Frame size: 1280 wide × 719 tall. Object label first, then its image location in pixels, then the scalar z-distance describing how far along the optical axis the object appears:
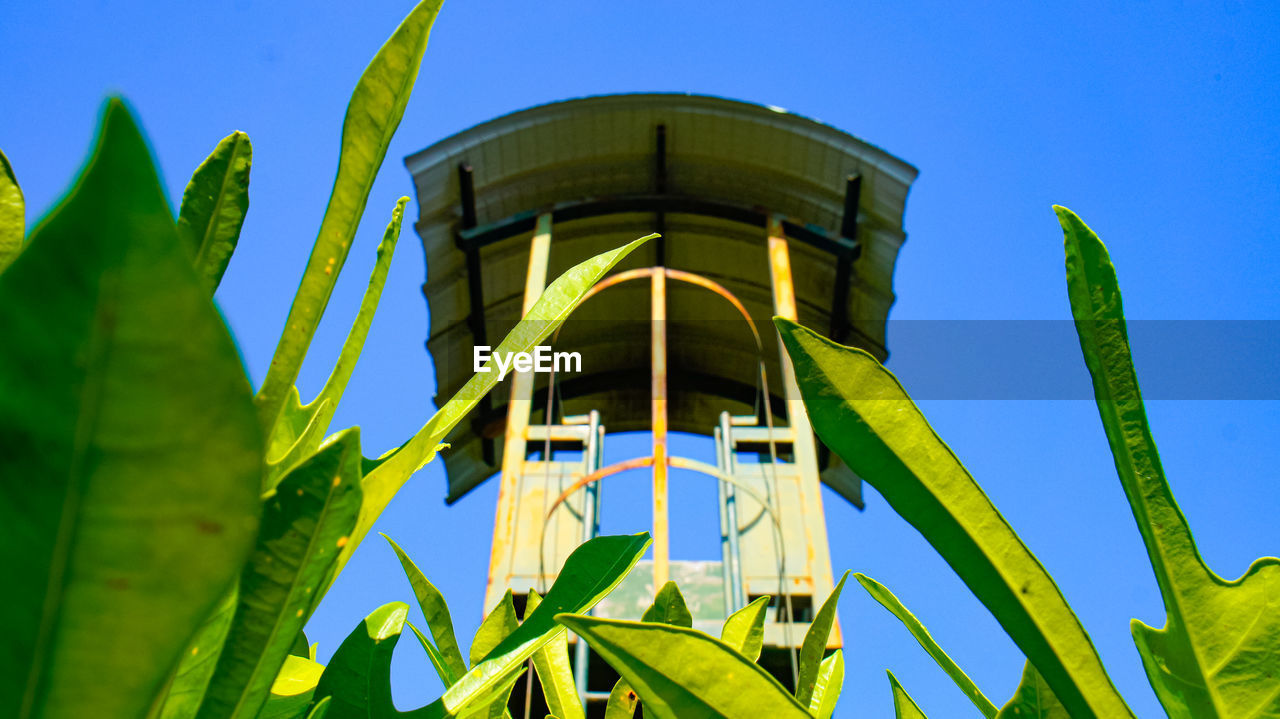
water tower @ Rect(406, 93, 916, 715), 4.33
